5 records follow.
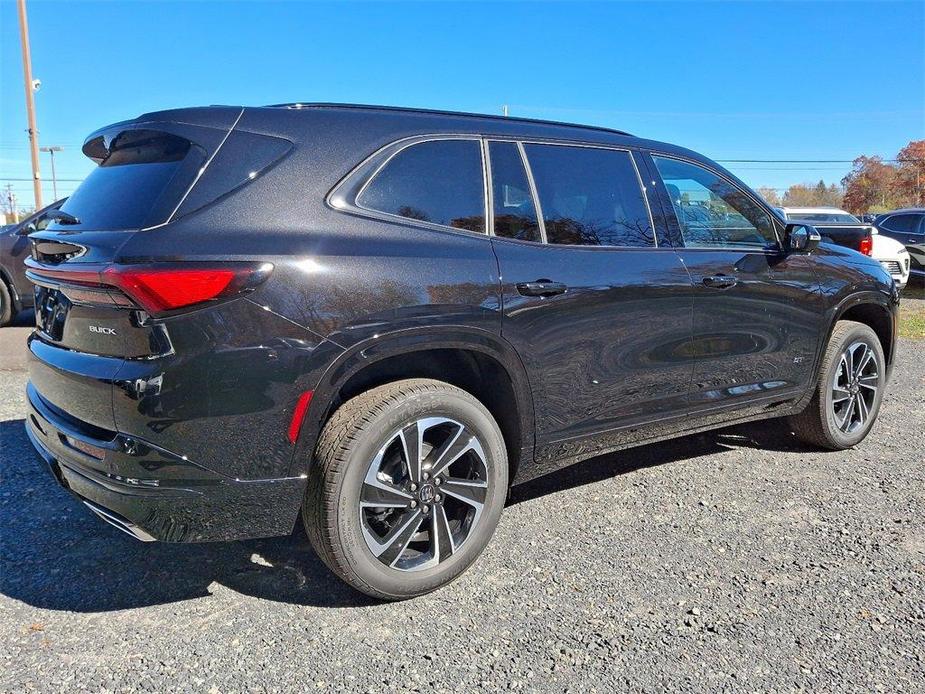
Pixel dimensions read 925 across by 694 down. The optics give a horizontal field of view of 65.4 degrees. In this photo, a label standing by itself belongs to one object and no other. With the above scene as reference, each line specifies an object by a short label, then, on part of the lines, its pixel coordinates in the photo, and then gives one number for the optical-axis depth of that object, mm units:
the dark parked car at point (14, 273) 8914
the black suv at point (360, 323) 2311
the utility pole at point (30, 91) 19000
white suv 13000
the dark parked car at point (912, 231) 14398
